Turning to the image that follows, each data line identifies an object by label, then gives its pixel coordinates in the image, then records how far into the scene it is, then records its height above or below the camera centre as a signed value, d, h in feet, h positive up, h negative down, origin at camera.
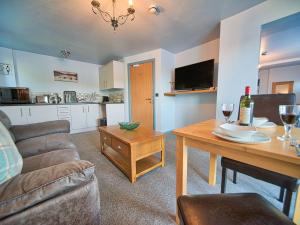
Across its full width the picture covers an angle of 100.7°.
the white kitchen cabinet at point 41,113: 9.44 -1.15
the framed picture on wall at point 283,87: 18.37 +1.46
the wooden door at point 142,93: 11.53 +0.44
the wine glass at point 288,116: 1.99 -0.32
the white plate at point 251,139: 1.83 -0.64
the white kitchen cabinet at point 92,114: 12.44 -1.67
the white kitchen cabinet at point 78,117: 11.43 -1.77
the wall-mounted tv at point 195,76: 8.43 +1.59
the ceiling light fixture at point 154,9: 5.79 +4.21
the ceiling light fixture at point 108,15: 5.43 +4.28
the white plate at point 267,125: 2.86 -0.67
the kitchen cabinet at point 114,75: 12.35 +2.34
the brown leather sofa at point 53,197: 1.54 -1.37
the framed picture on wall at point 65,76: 12.10 +2.22
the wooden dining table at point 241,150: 1.55 -0.83
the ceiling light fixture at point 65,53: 10.62 +3.98
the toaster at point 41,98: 10.87 -0.01
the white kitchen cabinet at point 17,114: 8.68 -1.08
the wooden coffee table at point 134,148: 4.55 -2.02
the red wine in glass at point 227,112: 2.93 -0.37
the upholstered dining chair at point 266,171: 2.69 -1.74
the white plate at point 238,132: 1.88 -0.56
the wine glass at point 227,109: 2.91 -0.29
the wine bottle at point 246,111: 2.64 -0.30
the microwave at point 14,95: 9.11 +0.27
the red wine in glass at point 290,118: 1.99 -0.35
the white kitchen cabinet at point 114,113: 12.16 -1.56
